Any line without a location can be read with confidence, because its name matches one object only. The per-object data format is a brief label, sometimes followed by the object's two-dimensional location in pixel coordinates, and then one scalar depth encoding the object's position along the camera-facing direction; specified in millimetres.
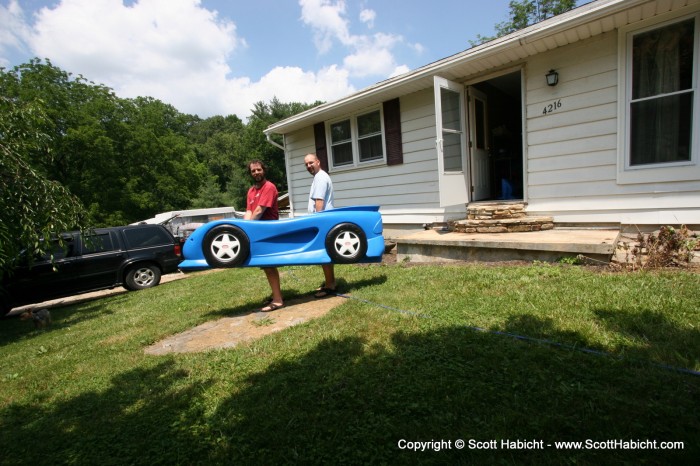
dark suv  7633
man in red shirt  4078
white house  4570
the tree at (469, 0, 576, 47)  25916
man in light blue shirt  4371
